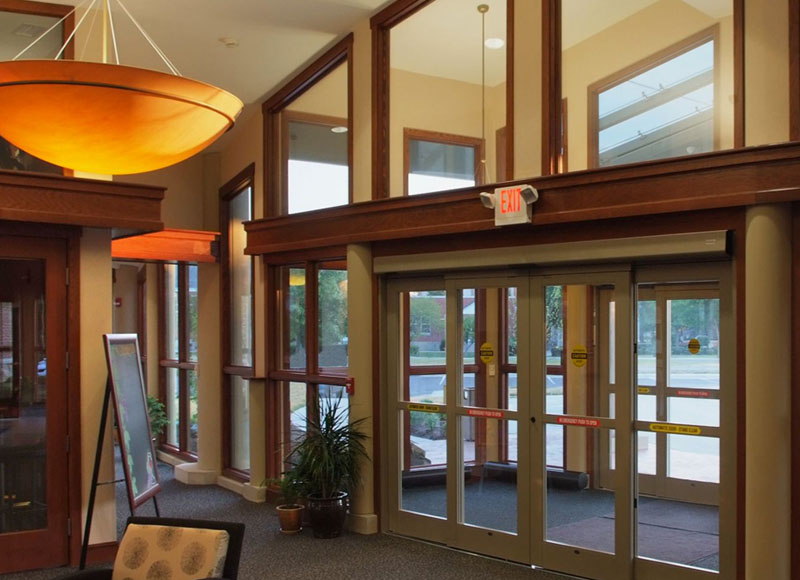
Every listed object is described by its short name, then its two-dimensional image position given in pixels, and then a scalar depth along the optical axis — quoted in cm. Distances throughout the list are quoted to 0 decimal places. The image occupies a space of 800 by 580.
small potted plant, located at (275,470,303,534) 620
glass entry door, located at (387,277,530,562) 552
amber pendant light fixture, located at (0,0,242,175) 250
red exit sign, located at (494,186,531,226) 503
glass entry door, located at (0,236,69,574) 526
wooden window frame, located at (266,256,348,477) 735
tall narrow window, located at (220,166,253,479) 823
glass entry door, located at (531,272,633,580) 491
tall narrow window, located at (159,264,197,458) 950
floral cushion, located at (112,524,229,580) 334
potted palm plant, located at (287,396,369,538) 603
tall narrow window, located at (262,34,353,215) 678
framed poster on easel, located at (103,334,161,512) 508
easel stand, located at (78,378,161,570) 495
